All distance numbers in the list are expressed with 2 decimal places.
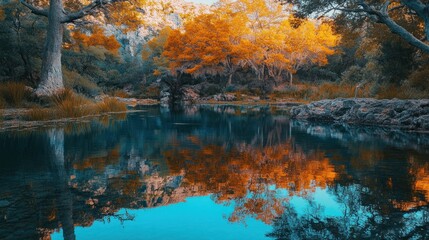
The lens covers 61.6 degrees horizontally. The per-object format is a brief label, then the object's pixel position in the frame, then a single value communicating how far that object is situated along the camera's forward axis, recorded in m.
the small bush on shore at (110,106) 17.74
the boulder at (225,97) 38.57
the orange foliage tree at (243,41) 37.69
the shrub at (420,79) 16.38
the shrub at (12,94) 13.59
